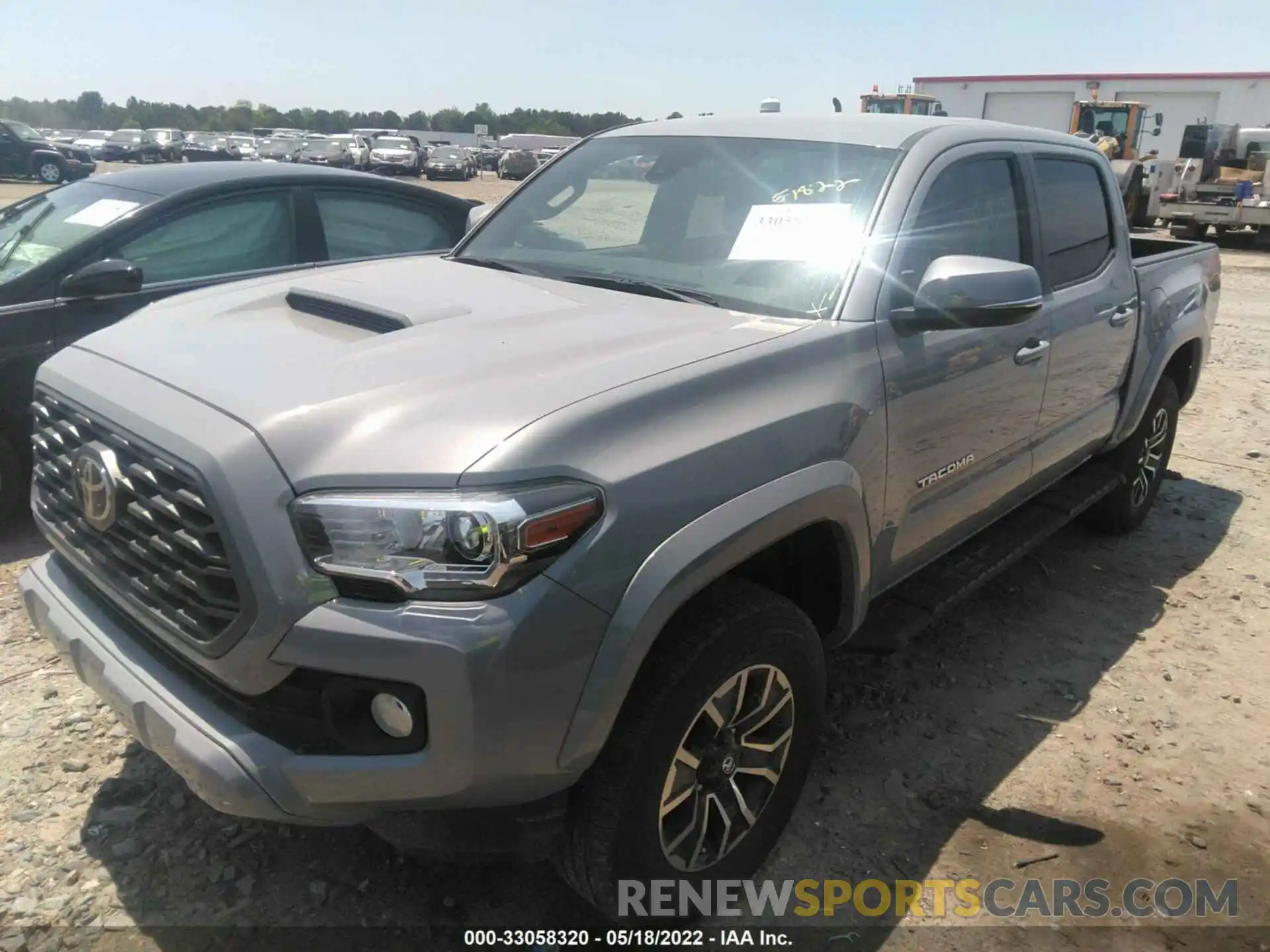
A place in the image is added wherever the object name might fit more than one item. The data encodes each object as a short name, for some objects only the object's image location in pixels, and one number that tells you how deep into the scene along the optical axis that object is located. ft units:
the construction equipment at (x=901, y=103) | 89.25
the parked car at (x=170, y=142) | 142.31
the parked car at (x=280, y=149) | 137.80
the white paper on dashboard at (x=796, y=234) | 9.21
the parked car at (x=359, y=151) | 129.59
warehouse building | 117.39
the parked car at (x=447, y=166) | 128.98
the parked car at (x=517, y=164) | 115.14
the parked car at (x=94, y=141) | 141.08
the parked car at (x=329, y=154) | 124.36
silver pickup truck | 6.07
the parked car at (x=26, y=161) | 82.02
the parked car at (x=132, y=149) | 140.56
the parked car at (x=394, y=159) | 128.88
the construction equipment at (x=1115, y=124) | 82.02
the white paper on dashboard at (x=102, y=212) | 15.67
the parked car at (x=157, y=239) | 14.42
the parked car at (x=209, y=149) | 140.67
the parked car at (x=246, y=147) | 146.10
